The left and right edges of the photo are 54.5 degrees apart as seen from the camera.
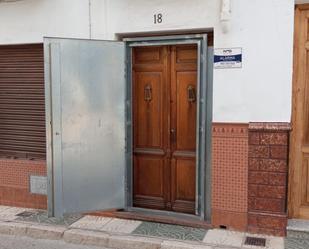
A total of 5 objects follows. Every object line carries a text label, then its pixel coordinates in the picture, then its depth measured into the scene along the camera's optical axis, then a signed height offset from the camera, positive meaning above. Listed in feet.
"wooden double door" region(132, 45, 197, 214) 12.86 -0.85
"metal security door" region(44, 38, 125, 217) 11.89 -0.69
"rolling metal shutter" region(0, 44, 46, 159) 14.21 +0.23
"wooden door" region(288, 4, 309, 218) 11.88 -0.51
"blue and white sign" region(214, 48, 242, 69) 11.52 +1.94
